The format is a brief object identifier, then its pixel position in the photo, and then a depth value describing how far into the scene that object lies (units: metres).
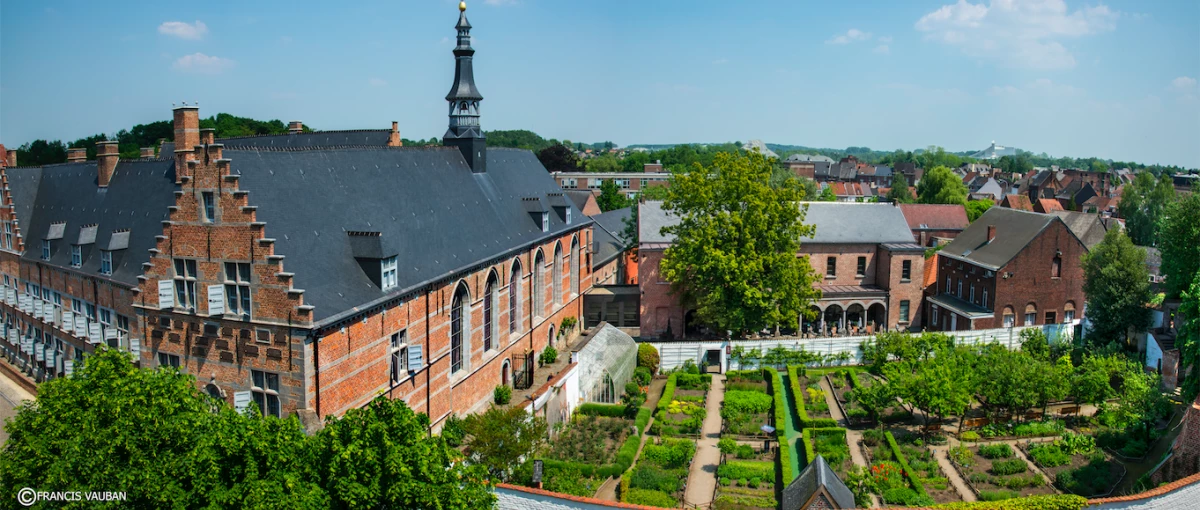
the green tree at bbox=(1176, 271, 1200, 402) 28.17
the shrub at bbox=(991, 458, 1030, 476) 28.14
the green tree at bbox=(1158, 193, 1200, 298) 38.28
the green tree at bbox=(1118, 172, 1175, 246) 76.06
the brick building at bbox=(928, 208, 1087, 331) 46.12
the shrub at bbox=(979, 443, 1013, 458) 29.71
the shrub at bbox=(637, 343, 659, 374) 41.41
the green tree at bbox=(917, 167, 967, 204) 99.12
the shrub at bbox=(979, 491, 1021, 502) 25.48
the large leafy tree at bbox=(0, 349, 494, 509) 15.98
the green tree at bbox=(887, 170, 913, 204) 120.25
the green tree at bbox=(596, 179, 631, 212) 92.81
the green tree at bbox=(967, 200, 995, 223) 92.62
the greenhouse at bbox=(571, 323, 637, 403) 36.22
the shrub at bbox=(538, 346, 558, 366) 40.78
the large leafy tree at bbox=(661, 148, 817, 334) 41.91
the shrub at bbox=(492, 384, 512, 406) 33.78
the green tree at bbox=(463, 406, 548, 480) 25.50
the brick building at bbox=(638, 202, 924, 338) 48.59
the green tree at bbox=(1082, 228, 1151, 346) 40.41
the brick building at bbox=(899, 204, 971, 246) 79.56
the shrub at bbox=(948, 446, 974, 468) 29.14
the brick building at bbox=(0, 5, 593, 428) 23.86
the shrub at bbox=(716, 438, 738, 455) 29.56
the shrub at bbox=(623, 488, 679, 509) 25.28
